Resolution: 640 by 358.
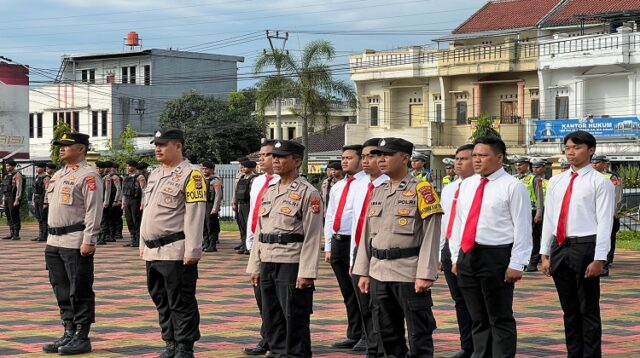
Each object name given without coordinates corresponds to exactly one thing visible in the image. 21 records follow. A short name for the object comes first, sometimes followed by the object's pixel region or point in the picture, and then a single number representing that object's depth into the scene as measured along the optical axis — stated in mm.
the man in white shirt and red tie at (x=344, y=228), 10531
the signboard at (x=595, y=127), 41406
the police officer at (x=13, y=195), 26625
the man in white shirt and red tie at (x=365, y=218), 8594
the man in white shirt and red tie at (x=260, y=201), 9480
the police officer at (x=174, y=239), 9016
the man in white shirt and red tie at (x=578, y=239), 8594
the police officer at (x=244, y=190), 21250
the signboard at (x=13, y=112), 34625
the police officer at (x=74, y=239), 9891
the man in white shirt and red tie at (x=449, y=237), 9453
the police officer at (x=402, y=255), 7691
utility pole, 51153
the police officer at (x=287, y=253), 8625
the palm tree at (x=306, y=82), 44500
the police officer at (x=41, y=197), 25891
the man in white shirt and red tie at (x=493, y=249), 8102
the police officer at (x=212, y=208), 22469
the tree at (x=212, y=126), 56594
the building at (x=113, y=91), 63594
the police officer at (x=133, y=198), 24438
